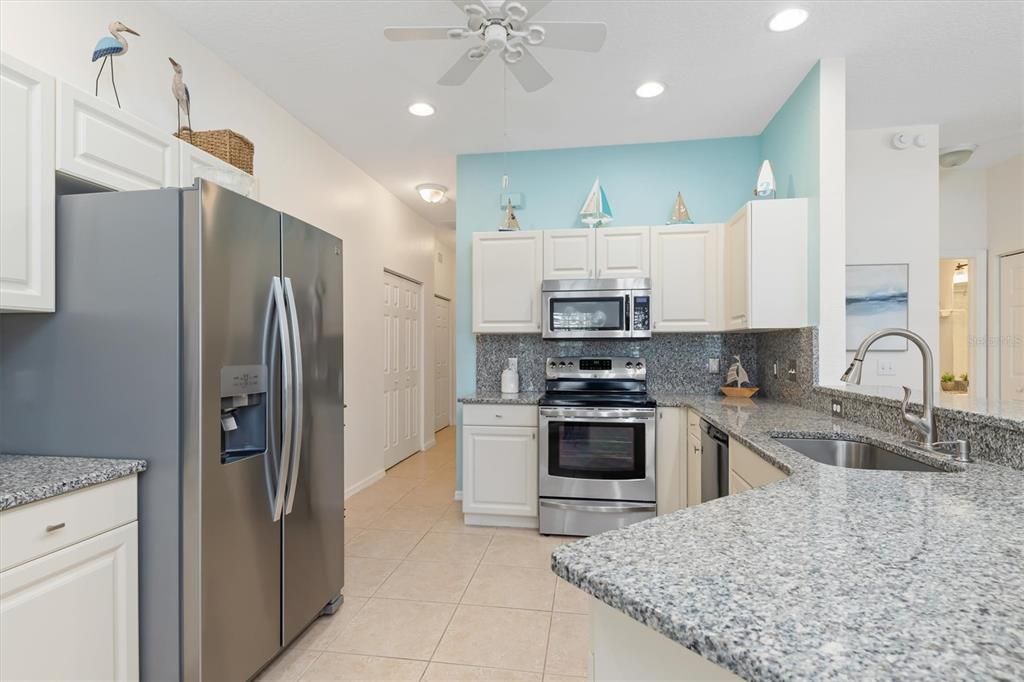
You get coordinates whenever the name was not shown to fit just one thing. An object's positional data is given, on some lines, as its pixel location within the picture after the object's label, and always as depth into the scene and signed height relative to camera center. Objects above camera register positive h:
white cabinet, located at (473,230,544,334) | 3.55 +0.42
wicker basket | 2.18 +0.88
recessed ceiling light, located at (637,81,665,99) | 2.89 +1.48
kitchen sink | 1.80 -0.43
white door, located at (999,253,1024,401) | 3.90 +0.11
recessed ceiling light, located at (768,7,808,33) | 2.25 +1.47
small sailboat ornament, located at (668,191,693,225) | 3.56 +0.91
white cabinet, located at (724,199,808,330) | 2.82 +0.44
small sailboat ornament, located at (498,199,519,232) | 3.56 +0.83
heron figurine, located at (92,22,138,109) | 1.81 +1.07
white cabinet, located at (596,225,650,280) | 3.45 +0.61
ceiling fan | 1.83 +1.18
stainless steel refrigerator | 1.53 -0.16
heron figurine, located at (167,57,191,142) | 2.14 +1.08
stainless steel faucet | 1.59 -0.12
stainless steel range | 3.13 -0.78
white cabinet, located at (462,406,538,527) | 3.33 -0.83
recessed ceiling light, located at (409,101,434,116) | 3.12 +1.47
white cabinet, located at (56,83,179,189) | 1.58 +0.67
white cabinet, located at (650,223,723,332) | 3.40 +0.43
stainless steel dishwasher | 2.33 -0.60
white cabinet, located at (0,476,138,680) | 1.23 -0.68
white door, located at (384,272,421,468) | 4.89 -0.29
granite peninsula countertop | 0.53 -0.33
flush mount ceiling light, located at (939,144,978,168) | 3.66 +1.38
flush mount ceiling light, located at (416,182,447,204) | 4.57 +1.37
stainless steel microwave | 3.38 +0.22
